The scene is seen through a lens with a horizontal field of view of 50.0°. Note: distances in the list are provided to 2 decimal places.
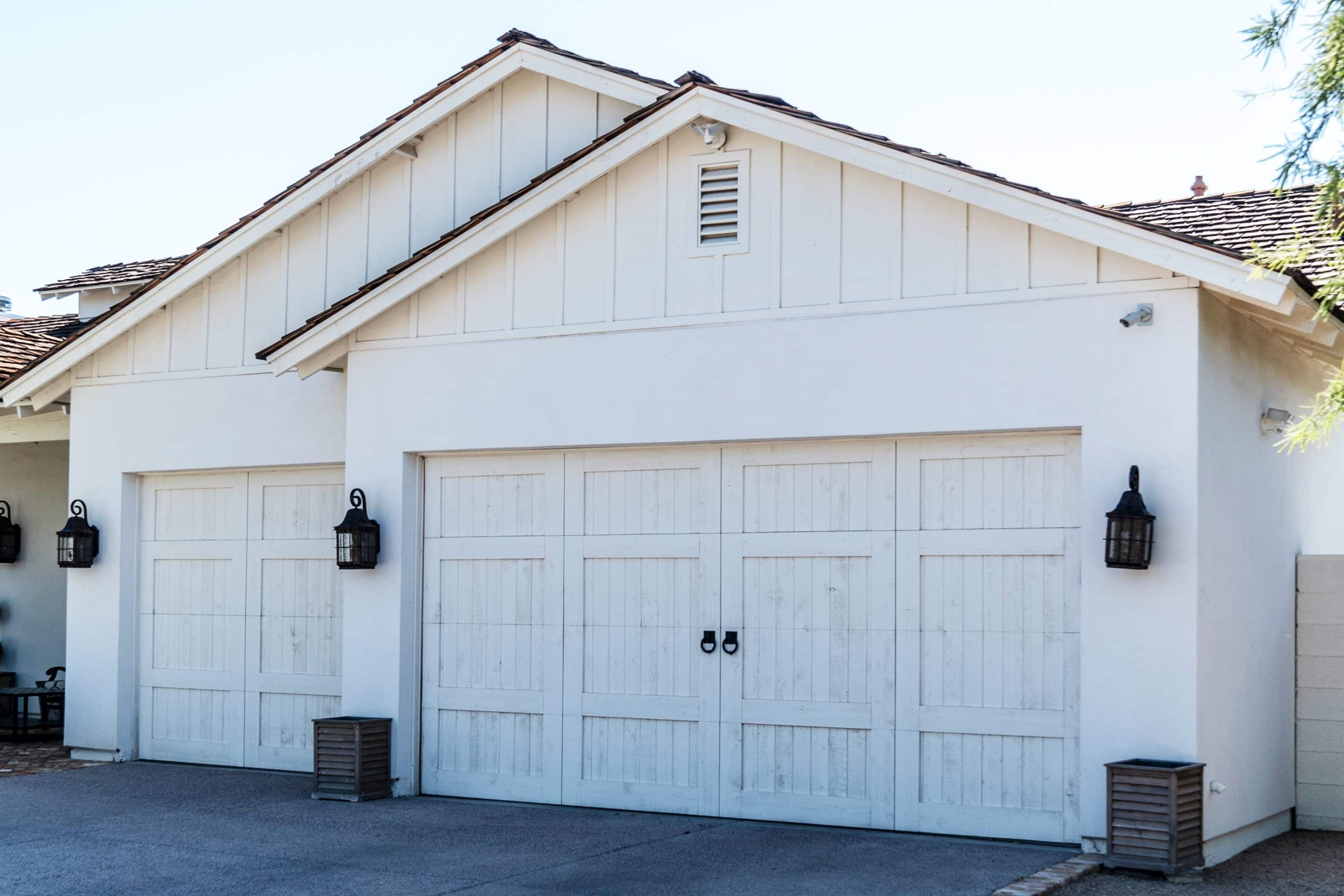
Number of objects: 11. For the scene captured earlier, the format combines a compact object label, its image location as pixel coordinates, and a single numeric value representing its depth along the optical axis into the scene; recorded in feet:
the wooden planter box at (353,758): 32.86
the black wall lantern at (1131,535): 25.58
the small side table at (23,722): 44.39
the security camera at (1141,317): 26.27
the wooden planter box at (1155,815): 24.63
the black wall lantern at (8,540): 49.47
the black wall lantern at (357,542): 33.76
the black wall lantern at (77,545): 40.32
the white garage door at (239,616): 37.96
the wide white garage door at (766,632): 27.78
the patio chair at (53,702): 45.52
